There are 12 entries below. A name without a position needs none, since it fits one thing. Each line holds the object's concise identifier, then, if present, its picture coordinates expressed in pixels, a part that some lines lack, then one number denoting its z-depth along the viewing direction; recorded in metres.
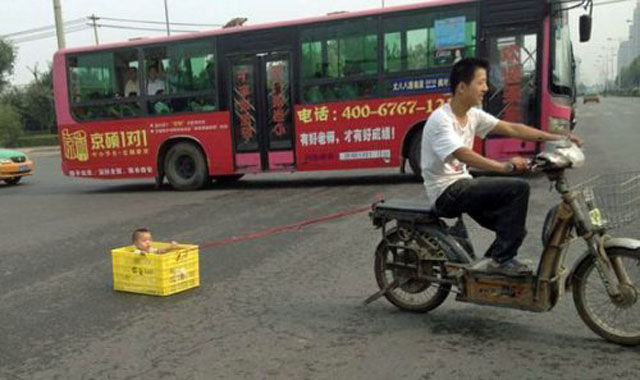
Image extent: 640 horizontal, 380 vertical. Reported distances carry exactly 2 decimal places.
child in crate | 5.83
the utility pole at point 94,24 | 53.03
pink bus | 11.19
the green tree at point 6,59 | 61.44
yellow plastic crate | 5.61
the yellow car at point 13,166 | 17.20
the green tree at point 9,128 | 46.09
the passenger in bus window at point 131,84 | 13.66
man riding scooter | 4.12
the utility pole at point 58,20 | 24.00
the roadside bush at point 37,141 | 47.75
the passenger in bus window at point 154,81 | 13.47
